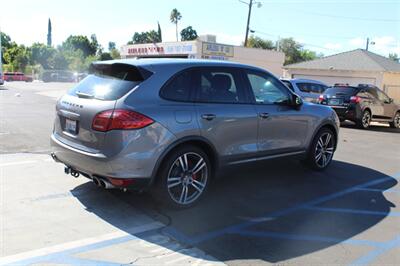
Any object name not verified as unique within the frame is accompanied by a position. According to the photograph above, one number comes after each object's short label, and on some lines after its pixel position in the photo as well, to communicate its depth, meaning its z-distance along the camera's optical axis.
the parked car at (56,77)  67.46
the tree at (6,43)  100.53
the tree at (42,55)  87.19
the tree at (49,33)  117.94
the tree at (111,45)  135.27
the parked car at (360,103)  15.27
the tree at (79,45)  98.31
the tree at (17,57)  85.50
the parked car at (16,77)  63.25
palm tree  96.75
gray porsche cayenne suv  4.77
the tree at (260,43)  76.07
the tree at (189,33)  99.66
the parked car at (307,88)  17.17
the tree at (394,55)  92.61
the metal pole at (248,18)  39.56
